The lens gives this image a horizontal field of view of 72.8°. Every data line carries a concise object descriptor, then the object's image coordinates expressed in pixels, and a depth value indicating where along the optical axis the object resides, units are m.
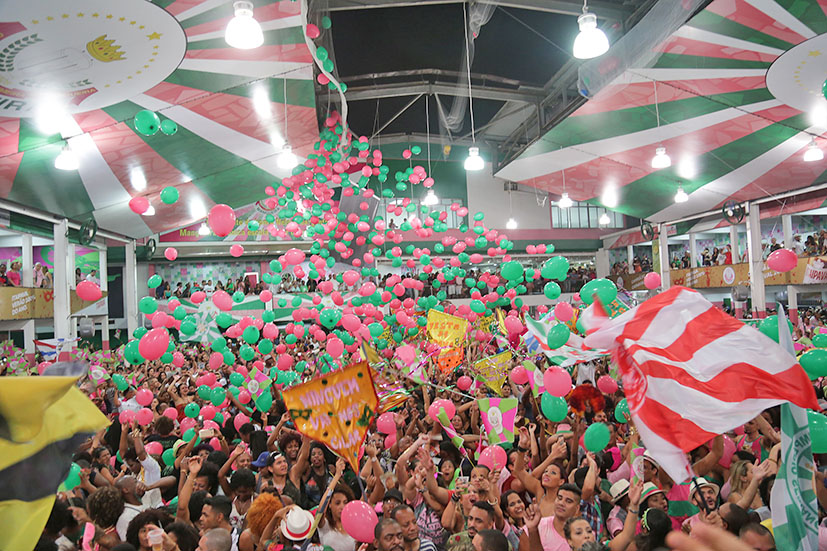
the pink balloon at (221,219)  5.36
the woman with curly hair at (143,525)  2.99
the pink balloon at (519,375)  6.34
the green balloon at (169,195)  5.41
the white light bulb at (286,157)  7.82
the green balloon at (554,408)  4.28
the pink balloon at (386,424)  4.50
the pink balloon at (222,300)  6.26
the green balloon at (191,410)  5.70
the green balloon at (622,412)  4.46
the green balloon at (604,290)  4.36
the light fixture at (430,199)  10.81
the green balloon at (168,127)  5.04
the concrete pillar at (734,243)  15.44
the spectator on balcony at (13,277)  11.99
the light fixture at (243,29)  4.02
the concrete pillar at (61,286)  11.84
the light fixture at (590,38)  4.56
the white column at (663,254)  17.06
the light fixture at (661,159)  7.75
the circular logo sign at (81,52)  4.62
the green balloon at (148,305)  5.86
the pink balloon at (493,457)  3.77
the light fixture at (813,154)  8.12
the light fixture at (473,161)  7.80
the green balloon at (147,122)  4.79
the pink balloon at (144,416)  5.06
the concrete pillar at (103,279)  15.47
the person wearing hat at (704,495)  3.28
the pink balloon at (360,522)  2.98
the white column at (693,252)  17.73
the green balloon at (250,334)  6.52
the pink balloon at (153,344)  5.23
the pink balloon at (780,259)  5.65
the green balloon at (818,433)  3.28
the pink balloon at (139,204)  5.49
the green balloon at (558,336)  4.59
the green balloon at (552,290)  6.80
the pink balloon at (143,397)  5.70
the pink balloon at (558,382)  4.15
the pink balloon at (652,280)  6.83
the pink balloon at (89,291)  5.22
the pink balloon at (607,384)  5.61
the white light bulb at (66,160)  6.93
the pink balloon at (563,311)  5.62
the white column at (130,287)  16.01
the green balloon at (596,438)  3.67
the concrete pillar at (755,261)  13.39
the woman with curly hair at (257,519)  3.22
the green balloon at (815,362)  3.71
